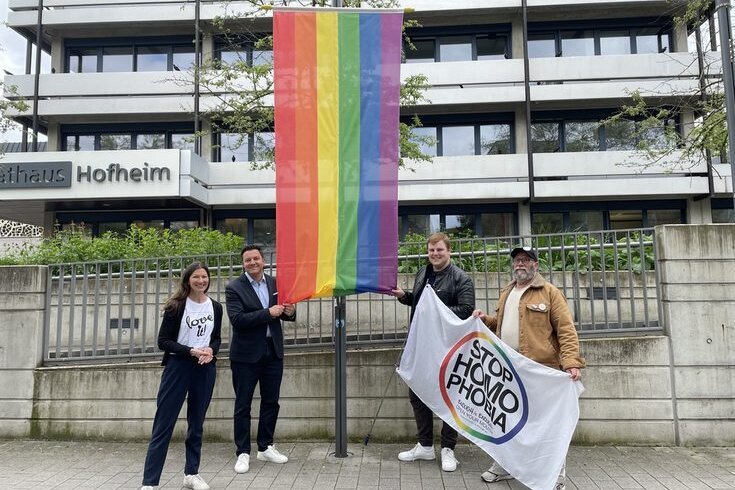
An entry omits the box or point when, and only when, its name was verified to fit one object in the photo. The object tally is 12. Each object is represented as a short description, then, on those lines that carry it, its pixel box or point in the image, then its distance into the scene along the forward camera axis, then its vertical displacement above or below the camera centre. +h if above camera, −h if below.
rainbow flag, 5.15 +1.40
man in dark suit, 4.92 -0.63
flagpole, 5.34 -1.04
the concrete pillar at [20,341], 6.16 -0.66
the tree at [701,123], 8.19 +2.64
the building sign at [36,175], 17.61 +3.87
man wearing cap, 4.36 -0.39
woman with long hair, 4.37 -0.73
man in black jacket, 5.01 -0.15
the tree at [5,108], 9.26 +3.28
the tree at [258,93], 9.94 +3.88
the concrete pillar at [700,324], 5.64 -0.51
